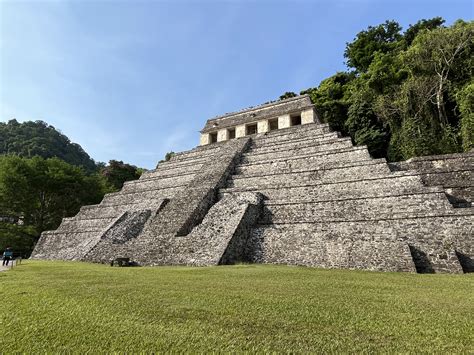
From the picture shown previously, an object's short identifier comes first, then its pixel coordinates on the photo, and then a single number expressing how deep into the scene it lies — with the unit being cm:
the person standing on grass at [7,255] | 1315
